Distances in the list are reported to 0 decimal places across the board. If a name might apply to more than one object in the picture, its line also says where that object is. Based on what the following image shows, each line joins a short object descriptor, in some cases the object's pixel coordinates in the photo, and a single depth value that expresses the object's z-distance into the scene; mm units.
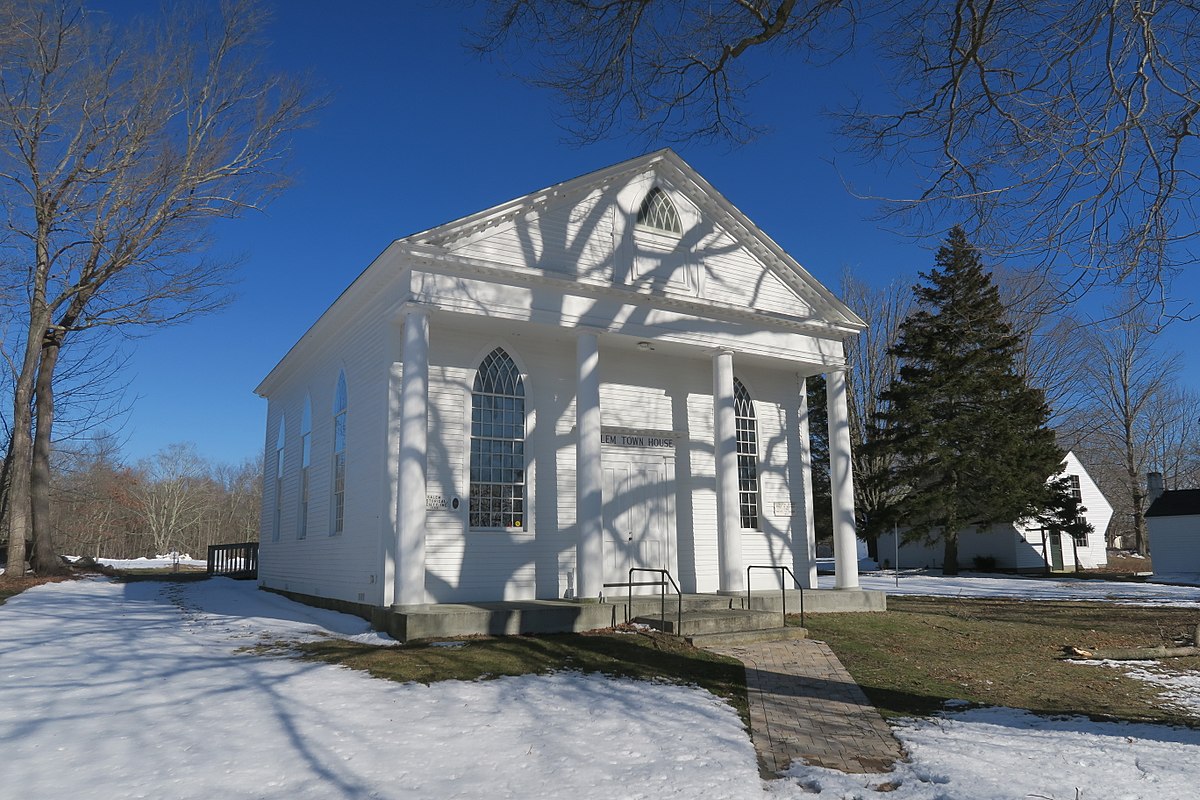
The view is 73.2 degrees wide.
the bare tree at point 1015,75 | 5703
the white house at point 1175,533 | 30969
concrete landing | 11047
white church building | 13094
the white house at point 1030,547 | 34688
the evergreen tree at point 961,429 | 29391
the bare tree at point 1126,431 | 42031
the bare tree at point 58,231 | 20734
